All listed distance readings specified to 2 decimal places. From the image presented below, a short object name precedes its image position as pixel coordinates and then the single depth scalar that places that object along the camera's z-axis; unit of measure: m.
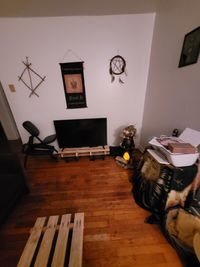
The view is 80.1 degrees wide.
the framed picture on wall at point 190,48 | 1.05
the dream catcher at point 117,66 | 1.84
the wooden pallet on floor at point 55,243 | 0.93
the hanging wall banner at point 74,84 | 1.86
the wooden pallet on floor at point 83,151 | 2.08
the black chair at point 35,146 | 1.94
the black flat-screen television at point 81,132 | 2.04
